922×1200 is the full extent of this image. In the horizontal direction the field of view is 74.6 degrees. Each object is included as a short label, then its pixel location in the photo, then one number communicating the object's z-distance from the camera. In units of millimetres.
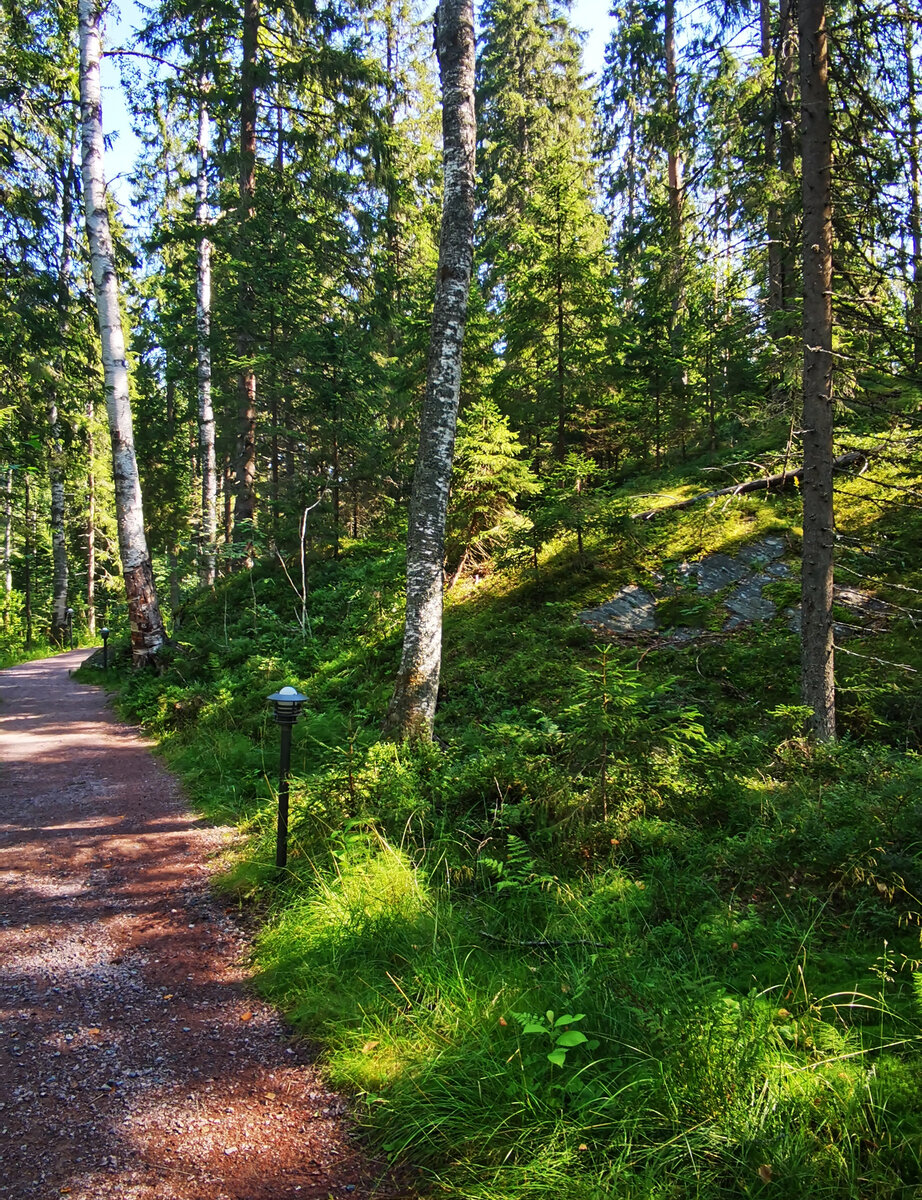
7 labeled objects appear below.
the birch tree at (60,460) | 11875
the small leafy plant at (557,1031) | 2270
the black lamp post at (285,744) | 4430
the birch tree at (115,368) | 10055
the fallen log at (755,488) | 10125
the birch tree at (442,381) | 6031
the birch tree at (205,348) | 16453
